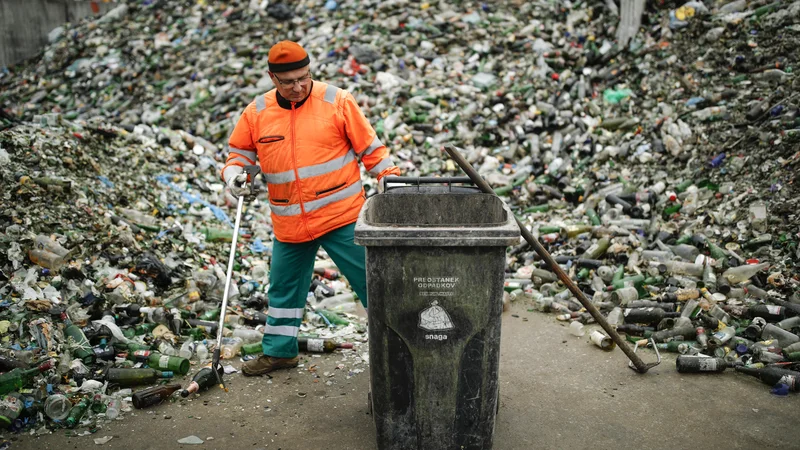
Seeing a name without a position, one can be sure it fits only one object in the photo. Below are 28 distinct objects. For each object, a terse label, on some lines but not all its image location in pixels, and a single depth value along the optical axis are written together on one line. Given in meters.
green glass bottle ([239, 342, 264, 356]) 4.29
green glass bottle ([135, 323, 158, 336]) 4.29
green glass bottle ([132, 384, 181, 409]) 3.48
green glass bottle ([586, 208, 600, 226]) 6.11
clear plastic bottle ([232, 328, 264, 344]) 4.48
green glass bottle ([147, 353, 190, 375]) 3.89
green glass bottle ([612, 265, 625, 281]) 5.03
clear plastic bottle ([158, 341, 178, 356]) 4.09
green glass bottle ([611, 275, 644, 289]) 4.93
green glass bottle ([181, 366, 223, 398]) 3.66
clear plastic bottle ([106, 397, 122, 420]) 3.38
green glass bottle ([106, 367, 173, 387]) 3.71
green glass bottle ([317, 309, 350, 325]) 4.85
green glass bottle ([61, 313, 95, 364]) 3.85
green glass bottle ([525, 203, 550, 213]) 6.76
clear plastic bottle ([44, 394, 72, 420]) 3.30
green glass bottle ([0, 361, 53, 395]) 3.38
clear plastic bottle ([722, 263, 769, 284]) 4.58
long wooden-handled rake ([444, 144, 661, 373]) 3.27
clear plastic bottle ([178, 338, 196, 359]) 4.15
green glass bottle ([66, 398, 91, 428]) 3.28
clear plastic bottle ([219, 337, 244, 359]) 4.20
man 3.52
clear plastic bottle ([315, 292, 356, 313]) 5.18
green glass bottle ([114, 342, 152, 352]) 4.04
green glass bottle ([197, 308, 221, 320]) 4.72
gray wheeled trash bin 2.60
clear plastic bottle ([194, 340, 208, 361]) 4.19
